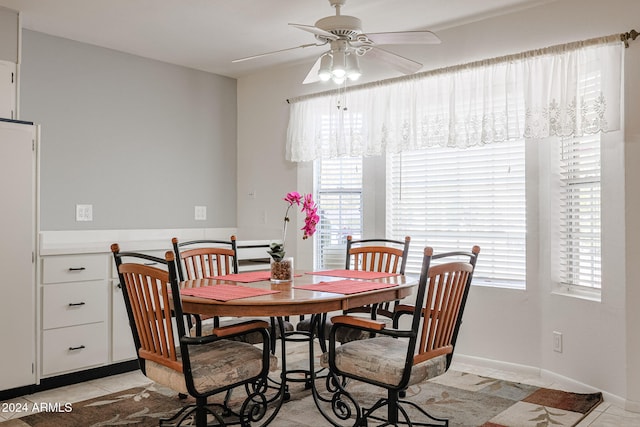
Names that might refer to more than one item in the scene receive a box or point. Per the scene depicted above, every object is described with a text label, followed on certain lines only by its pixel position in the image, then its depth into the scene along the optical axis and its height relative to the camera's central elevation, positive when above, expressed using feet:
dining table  7.72 -1.18
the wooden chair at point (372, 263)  11.03 -1.03
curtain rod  10.22 +3.41
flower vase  9.78 -0.97
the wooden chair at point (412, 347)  7.68 -2.02
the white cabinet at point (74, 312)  11.37 -2.05
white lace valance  10.66 +2.56
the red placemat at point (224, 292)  8.07 -1.16
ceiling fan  9.14 +2.99
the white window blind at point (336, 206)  15.16 +0.30
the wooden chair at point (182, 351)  7.29 -1.96
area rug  9.46 -3.51
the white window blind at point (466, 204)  12.39 +0.31
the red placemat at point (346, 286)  8.73 -1.16
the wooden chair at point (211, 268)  10.16 -1.06
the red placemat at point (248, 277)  9.98 -1.13
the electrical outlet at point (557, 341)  11.44 -2.61
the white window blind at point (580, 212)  10.97 +0.10
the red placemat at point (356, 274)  10.54 -1.14
